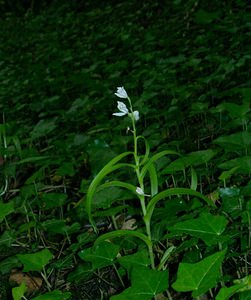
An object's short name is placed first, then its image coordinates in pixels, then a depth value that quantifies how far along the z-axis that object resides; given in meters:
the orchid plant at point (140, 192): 1.09
